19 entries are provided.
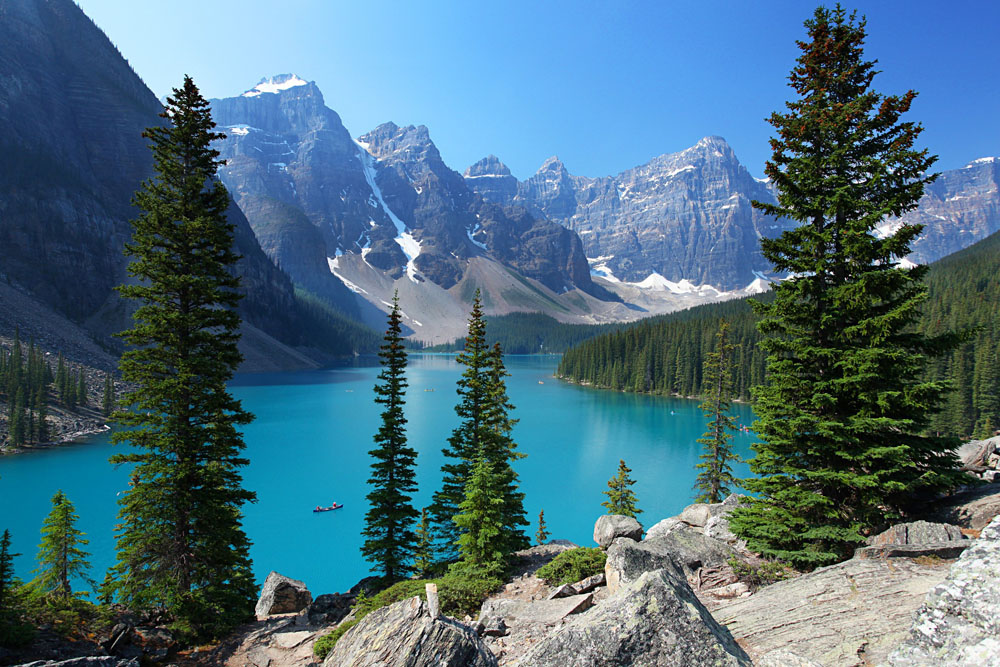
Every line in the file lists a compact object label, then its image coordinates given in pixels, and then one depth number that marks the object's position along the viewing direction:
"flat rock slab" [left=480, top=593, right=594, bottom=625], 10.15
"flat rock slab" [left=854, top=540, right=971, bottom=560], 7.77
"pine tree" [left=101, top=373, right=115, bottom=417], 66.81
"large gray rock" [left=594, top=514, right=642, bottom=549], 15.48
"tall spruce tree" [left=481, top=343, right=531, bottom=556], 19.64
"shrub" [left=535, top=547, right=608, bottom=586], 12.54
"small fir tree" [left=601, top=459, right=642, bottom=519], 26.01
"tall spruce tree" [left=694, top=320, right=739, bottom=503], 28.30
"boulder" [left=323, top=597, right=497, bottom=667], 5.53
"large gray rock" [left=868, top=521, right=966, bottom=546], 8.12
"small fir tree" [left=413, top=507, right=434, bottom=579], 21.36
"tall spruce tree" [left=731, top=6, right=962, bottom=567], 9.67
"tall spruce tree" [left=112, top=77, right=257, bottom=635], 12.74
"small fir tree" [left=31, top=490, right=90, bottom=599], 17.91
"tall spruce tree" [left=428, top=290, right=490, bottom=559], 21.83
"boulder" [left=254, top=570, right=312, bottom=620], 17.28
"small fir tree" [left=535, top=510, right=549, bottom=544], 26.46
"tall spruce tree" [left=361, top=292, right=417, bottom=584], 20.61
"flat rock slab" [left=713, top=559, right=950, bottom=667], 6.16
